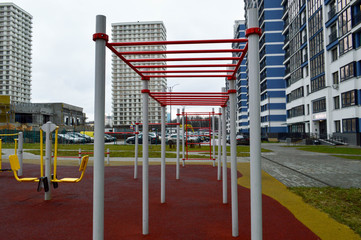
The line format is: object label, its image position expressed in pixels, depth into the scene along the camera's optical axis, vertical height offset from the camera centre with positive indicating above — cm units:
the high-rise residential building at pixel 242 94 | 7345 +1135
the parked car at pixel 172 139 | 2325 -86
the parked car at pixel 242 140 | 3045 -119
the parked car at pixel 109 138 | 3712 -110
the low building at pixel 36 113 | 4892 +398
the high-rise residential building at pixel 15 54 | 10006 +3363
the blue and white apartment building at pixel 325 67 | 2577 +805
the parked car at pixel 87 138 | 3137 -88
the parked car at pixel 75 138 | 2960 -84
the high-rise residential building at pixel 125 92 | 11388 +1807
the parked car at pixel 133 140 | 2923 -111
